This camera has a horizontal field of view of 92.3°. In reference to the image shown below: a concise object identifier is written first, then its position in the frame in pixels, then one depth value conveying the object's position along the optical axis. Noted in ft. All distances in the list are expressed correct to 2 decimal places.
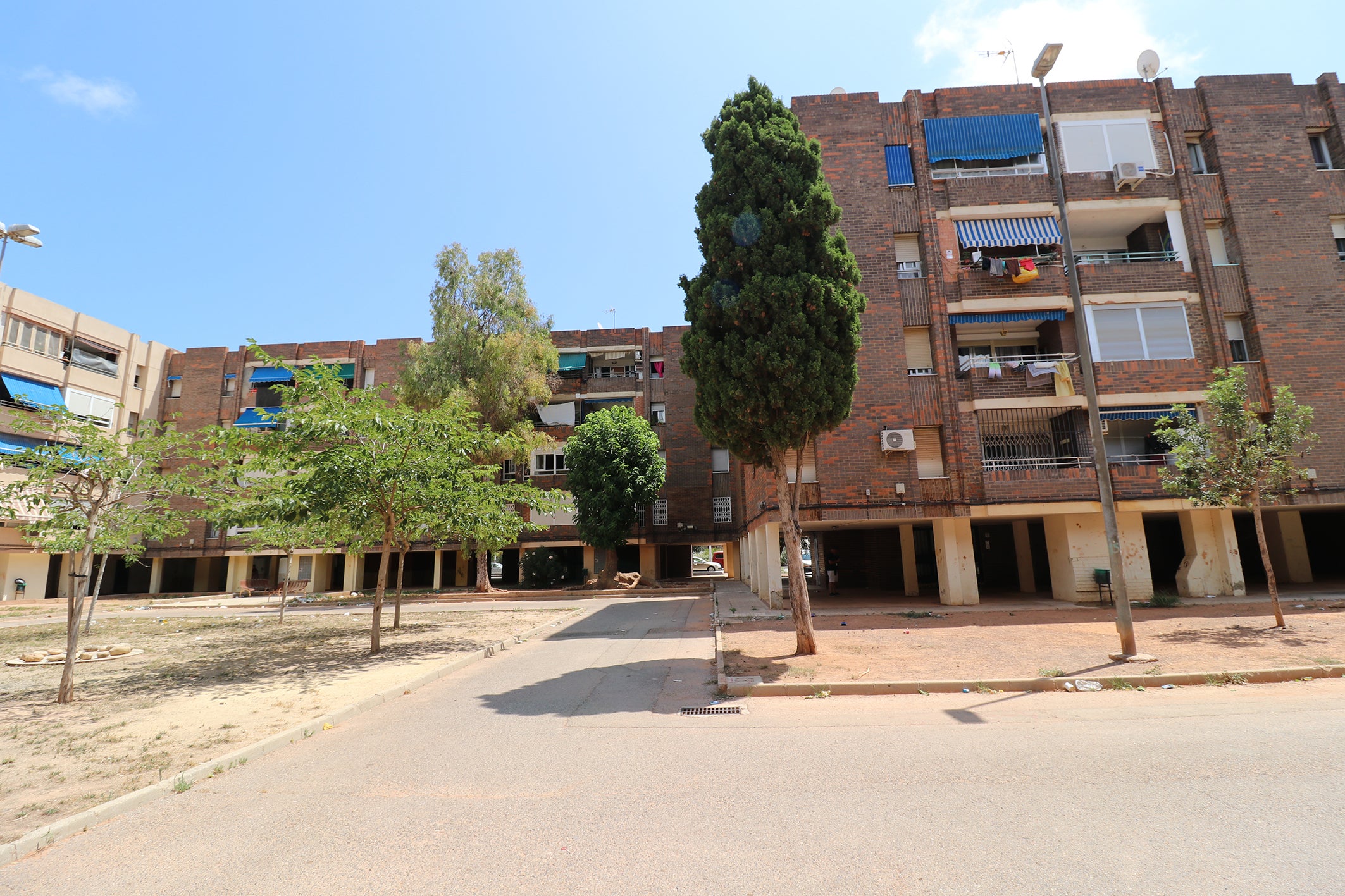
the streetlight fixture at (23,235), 40.45
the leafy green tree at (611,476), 104.17
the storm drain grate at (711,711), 25.85
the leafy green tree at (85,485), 28.14
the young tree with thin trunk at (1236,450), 43.96
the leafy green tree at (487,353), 103.55
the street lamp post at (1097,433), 33.30
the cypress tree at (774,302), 35.94
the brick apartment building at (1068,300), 62.44
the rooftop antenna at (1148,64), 69.82
